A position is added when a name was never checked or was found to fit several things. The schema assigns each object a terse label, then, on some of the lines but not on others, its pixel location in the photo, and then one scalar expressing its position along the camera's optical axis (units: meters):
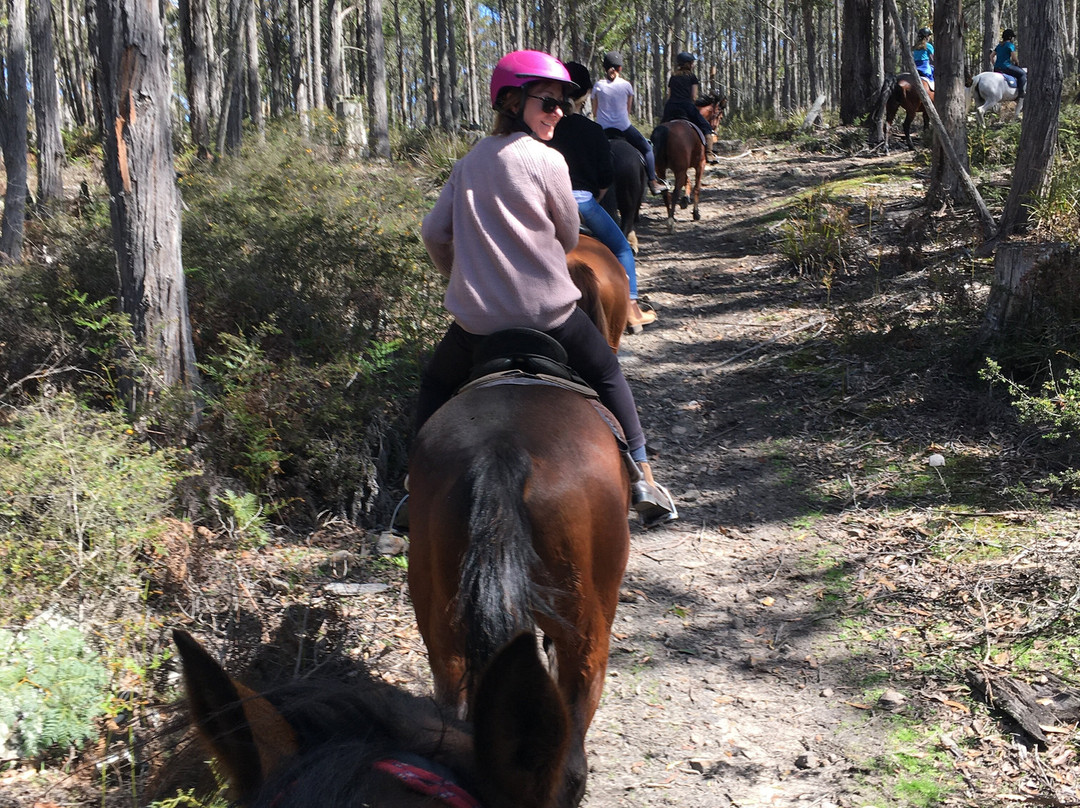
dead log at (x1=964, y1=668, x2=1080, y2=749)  3.58
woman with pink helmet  3.36
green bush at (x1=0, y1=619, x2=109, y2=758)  3.28
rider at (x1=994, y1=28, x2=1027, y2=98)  18.19
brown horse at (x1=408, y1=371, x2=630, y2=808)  2.30
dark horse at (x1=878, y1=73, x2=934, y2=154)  16.44
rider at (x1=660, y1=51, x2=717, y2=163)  13.70
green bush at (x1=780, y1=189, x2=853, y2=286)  10.02
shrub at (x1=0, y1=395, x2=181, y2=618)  3.91
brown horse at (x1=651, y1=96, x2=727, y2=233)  13.53
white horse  17.31
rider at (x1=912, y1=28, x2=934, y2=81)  18.59
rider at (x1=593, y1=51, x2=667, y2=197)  11.13
